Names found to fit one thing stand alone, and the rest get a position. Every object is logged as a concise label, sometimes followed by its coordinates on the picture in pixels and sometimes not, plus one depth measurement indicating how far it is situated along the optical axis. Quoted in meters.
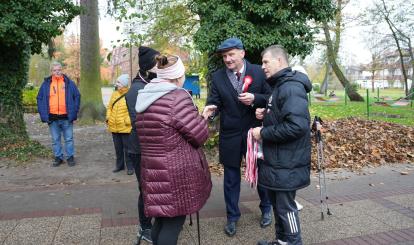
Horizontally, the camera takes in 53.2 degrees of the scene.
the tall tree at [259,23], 7.16
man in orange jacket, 7.43
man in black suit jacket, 4.52
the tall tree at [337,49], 24.89
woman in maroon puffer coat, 3.18
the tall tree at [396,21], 24.86
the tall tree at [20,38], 7.20
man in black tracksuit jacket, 3.55
